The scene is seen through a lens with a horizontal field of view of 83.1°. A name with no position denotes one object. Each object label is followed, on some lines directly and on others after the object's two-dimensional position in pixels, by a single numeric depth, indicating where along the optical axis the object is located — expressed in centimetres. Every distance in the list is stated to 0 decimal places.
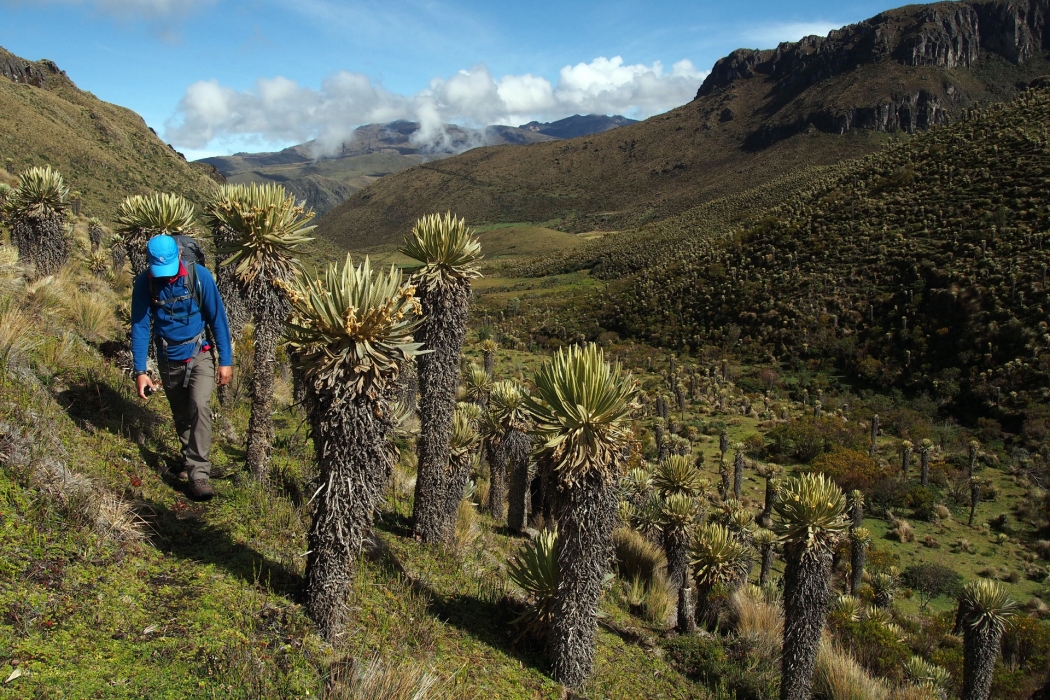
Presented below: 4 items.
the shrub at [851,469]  2169
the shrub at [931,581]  1598
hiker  475
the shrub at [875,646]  1085
